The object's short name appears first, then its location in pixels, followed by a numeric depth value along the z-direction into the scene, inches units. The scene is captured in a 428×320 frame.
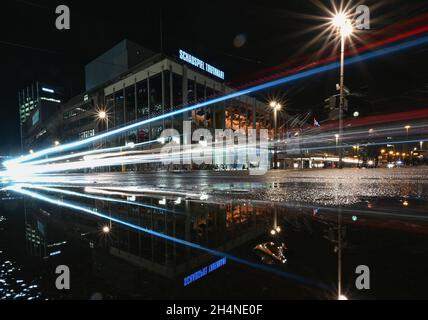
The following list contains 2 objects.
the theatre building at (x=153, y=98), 1705.2
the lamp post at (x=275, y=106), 1131.9
